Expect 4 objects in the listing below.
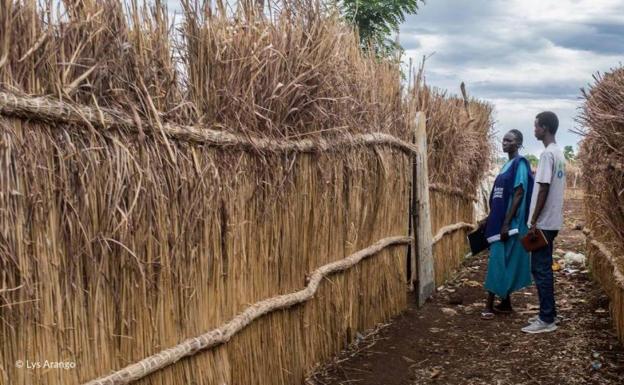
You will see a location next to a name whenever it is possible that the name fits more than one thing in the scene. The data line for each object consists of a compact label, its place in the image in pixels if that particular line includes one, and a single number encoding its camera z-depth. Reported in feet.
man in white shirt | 17.01
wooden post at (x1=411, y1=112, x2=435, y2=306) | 21.44
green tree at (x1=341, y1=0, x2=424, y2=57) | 60.13
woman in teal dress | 19.25
